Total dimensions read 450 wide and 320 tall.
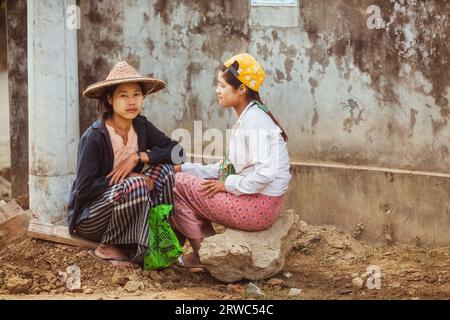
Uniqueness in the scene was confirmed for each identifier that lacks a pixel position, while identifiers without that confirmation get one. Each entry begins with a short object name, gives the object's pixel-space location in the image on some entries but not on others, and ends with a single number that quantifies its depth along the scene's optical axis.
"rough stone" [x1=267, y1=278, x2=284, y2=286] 10.82
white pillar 13.02
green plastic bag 10.67
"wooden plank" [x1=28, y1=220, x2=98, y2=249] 11.09
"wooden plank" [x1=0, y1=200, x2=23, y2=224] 11.62
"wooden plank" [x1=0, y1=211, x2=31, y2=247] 11.61
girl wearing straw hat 10.53
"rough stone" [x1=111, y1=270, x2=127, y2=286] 10.53
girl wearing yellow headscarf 10.47
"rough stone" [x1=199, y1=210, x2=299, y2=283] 10.48
